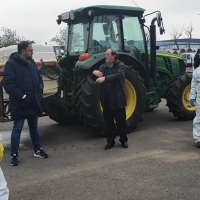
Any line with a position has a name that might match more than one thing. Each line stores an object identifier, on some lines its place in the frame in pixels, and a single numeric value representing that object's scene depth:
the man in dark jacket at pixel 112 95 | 5.58
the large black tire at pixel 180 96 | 7.65
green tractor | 6.31
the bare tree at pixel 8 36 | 30.08
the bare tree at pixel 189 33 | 53.05
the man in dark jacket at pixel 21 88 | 5.03
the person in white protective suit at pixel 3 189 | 3.27
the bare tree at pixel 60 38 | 40.97
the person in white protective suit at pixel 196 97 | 5.73
